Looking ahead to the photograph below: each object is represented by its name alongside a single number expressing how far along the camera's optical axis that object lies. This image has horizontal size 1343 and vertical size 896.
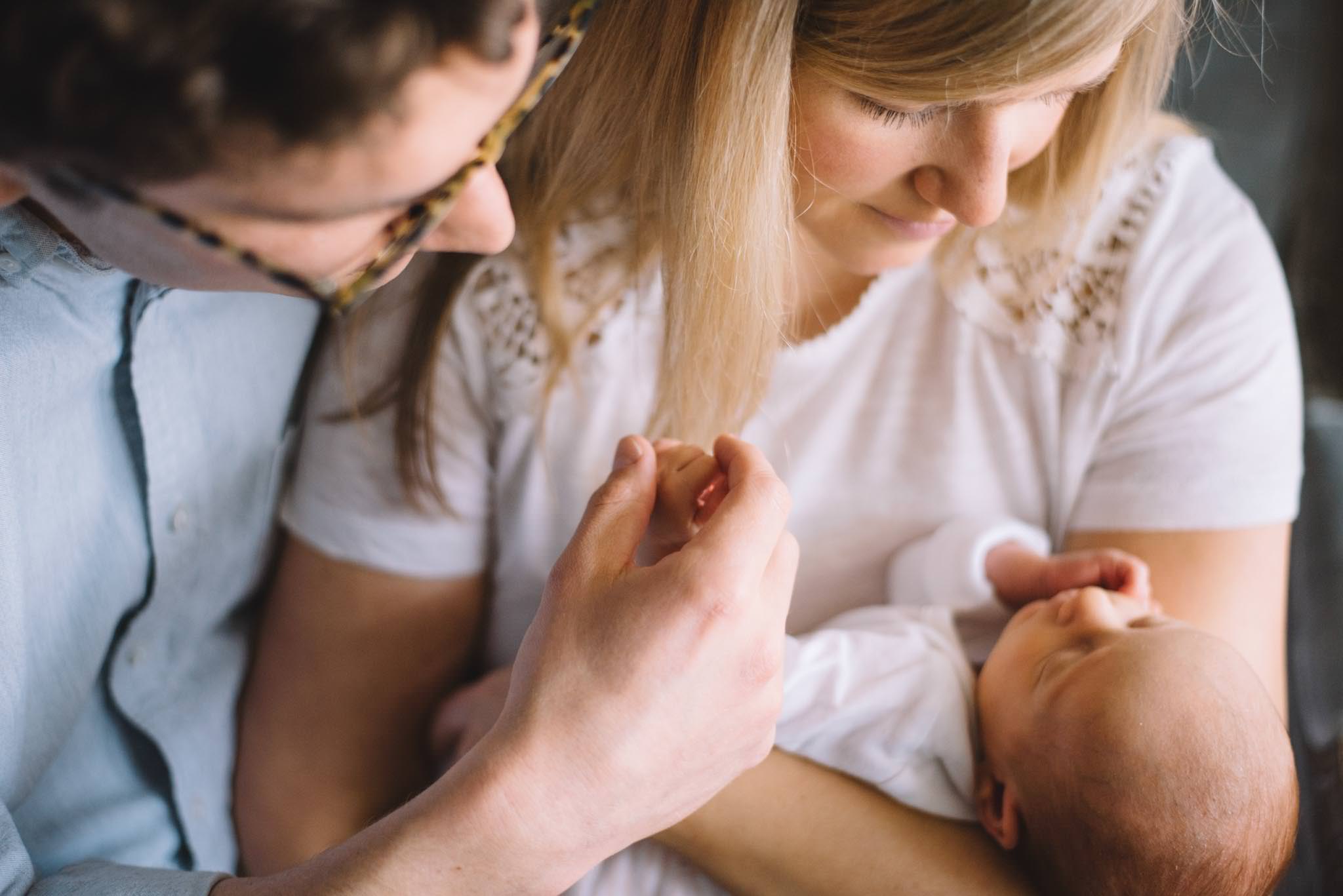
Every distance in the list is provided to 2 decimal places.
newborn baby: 0.60
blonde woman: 0.63
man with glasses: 0.47
